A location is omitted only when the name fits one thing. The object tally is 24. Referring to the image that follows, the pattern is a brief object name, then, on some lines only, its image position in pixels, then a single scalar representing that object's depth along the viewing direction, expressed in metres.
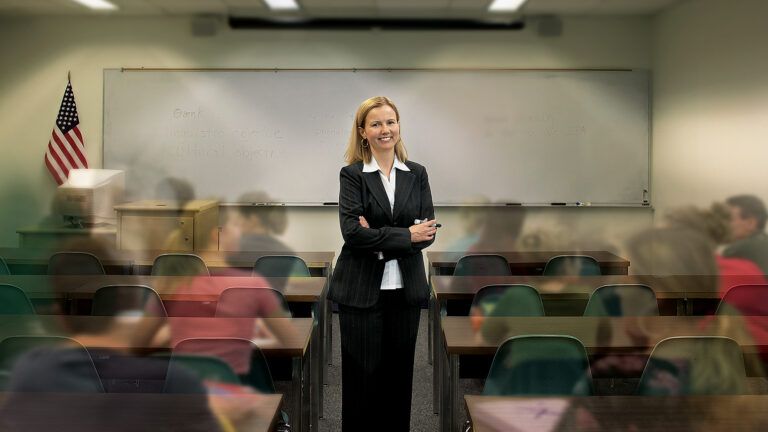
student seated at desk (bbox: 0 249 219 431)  1.34
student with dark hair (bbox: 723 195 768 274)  4.16
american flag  5.62
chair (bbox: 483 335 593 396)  1.81
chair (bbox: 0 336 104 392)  1.68
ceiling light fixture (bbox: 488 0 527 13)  5.30
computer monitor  5.30
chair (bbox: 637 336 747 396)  1.78
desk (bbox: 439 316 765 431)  2.05
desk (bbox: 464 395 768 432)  1.33
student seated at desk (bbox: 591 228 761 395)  1.79
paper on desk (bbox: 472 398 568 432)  1.33
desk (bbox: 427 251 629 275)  4.02
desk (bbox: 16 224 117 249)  5.21
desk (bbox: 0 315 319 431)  2.02
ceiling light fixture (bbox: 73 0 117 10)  5.31
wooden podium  4.94
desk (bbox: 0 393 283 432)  1.32
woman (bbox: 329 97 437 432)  2.07
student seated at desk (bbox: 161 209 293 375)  1.78
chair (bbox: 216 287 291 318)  2.59
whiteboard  5.64
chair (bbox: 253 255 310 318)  3.57
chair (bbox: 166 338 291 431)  1.64
